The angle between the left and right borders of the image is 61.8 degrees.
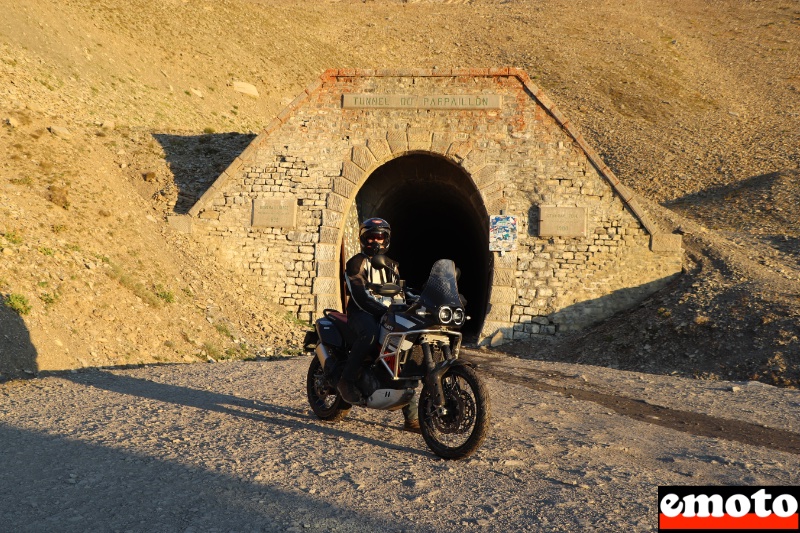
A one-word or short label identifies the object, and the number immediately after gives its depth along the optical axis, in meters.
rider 6.37
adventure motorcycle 5.46
